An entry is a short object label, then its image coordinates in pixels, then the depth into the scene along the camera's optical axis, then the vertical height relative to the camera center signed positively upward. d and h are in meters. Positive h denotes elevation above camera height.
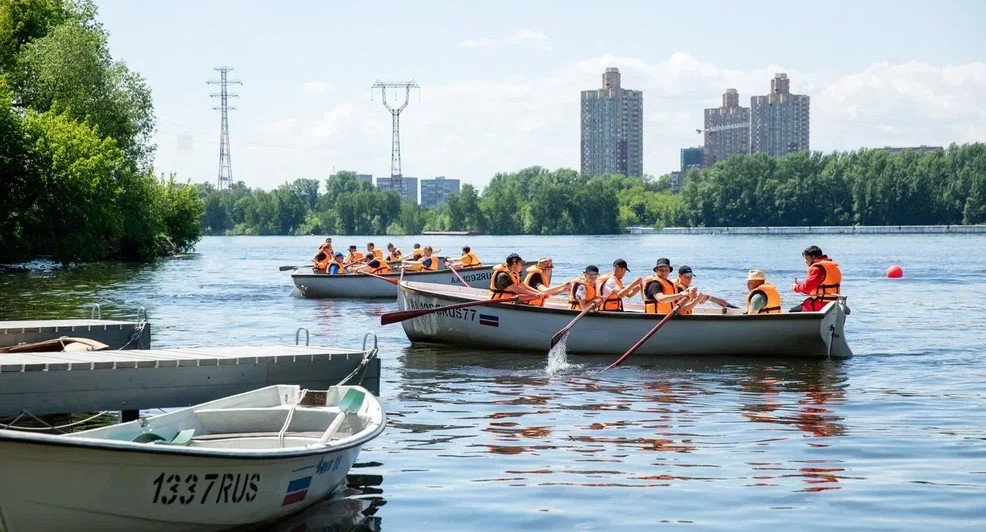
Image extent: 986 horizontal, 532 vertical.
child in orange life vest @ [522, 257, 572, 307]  20.73 -1.08
